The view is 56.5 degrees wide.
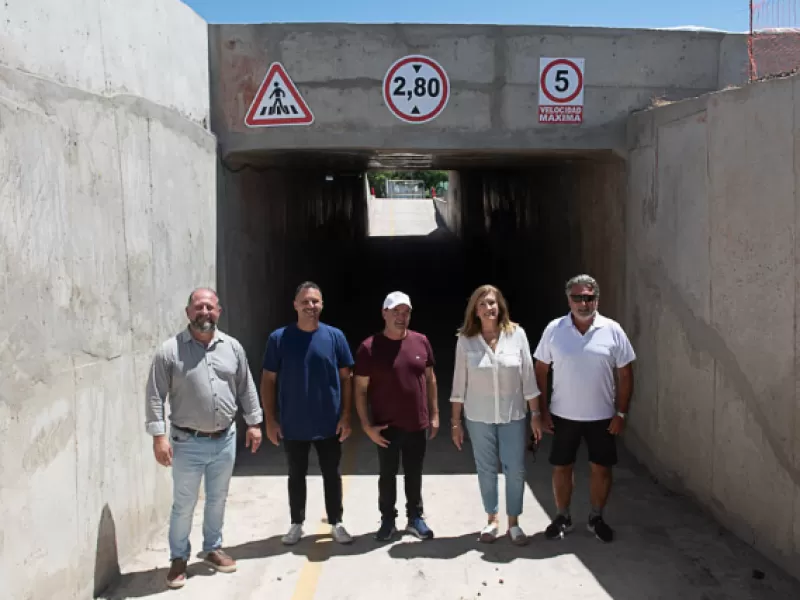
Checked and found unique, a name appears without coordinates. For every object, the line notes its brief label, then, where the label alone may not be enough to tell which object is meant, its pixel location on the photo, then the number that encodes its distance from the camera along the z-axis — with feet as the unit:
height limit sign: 24.67
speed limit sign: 25.03
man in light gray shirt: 15.65
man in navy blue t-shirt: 17.37
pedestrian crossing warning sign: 24.49
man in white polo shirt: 17.52
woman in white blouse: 17.38
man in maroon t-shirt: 17.47
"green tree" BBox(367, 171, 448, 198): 197.00
